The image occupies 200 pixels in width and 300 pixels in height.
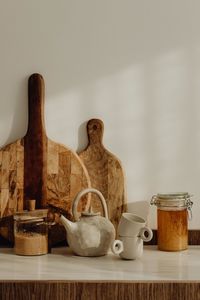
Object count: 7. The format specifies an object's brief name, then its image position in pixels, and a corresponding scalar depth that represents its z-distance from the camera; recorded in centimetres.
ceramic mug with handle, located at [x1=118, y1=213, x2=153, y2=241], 180
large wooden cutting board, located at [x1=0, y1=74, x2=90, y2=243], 202
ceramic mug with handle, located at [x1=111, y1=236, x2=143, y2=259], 179
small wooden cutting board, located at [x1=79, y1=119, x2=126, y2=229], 204
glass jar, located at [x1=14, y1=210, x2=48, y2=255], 186
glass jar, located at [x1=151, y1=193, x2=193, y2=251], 193
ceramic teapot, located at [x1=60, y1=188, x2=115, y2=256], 184
